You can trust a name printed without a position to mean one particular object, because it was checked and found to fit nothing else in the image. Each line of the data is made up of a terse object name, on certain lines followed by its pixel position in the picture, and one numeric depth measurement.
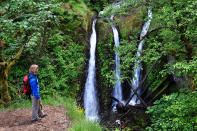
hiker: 4.99
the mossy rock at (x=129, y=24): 13.44
